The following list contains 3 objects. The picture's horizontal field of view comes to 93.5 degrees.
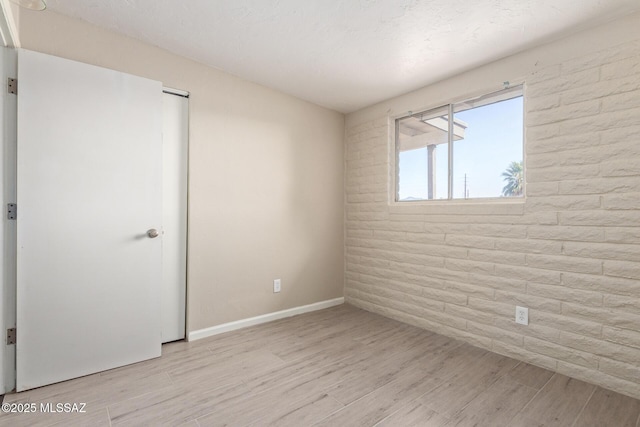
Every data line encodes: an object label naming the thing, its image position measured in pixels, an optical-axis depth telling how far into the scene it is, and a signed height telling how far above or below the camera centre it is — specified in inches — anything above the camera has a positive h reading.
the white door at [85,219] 70.7 -1.7
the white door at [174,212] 96.5 +0.4
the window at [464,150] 95.1 +24.0
